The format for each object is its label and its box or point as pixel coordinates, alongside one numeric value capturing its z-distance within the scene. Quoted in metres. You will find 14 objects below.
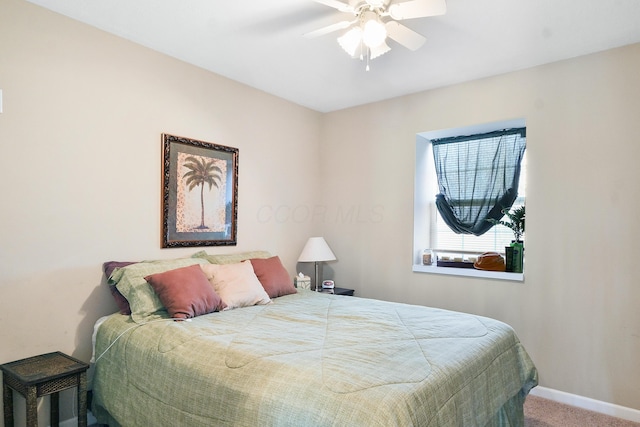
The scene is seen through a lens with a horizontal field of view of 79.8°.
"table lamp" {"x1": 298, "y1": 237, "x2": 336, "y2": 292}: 3.85
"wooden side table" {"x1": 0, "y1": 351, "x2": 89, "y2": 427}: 1.89
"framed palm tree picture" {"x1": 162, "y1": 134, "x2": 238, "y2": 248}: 2.96
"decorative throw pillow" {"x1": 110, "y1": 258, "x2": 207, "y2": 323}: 2.33
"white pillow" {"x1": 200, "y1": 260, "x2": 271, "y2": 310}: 2.67
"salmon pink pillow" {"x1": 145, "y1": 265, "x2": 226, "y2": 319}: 2.34
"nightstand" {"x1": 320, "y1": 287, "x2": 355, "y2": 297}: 3.81
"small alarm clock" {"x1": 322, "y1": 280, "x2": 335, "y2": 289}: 3.85
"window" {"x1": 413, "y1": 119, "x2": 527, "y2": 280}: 3.55
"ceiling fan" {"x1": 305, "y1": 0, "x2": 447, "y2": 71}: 1.92
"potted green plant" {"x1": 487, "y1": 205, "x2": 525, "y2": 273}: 3.24
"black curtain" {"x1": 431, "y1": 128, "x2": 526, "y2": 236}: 3.52
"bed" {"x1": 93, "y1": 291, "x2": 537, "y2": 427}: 1.41
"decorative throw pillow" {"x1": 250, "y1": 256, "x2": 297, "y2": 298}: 3.06
